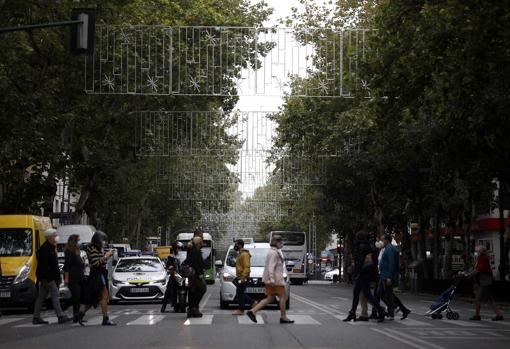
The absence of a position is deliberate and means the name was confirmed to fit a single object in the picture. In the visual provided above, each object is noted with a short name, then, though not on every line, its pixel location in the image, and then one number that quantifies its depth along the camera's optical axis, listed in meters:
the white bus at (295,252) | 72.94
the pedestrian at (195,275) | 23.38
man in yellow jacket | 24.47
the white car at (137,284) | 33.00
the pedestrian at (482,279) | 25.03
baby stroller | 24.09
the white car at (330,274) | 94.75
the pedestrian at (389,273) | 23.67
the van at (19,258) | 27.03
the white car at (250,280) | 28.03
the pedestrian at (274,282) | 21.75
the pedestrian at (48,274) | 21.83
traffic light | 22.20
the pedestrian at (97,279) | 21.45
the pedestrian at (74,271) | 22.06
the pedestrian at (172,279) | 26.81
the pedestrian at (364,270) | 22.33
